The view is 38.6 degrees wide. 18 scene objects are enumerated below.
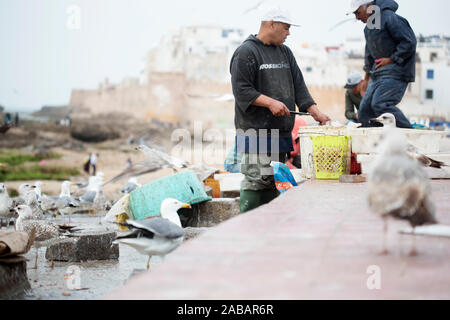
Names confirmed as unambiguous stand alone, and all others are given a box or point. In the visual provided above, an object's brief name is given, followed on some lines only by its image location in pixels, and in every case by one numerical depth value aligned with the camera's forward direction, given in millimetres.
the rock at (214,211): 7742
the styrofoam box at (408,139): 5793
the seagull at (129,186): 13309
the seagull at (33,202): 7812
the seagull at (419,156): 4988
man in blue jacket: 6699
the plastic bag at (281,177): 5598
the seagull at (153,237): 4469
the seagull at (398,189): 2467
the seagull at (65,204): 11145
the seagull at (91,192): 12492
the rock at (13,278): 4258
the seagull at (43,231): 6085
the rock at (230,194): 9367
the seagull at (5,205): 8656
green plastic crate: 7242
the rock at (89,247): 6008
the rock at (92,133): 57031
